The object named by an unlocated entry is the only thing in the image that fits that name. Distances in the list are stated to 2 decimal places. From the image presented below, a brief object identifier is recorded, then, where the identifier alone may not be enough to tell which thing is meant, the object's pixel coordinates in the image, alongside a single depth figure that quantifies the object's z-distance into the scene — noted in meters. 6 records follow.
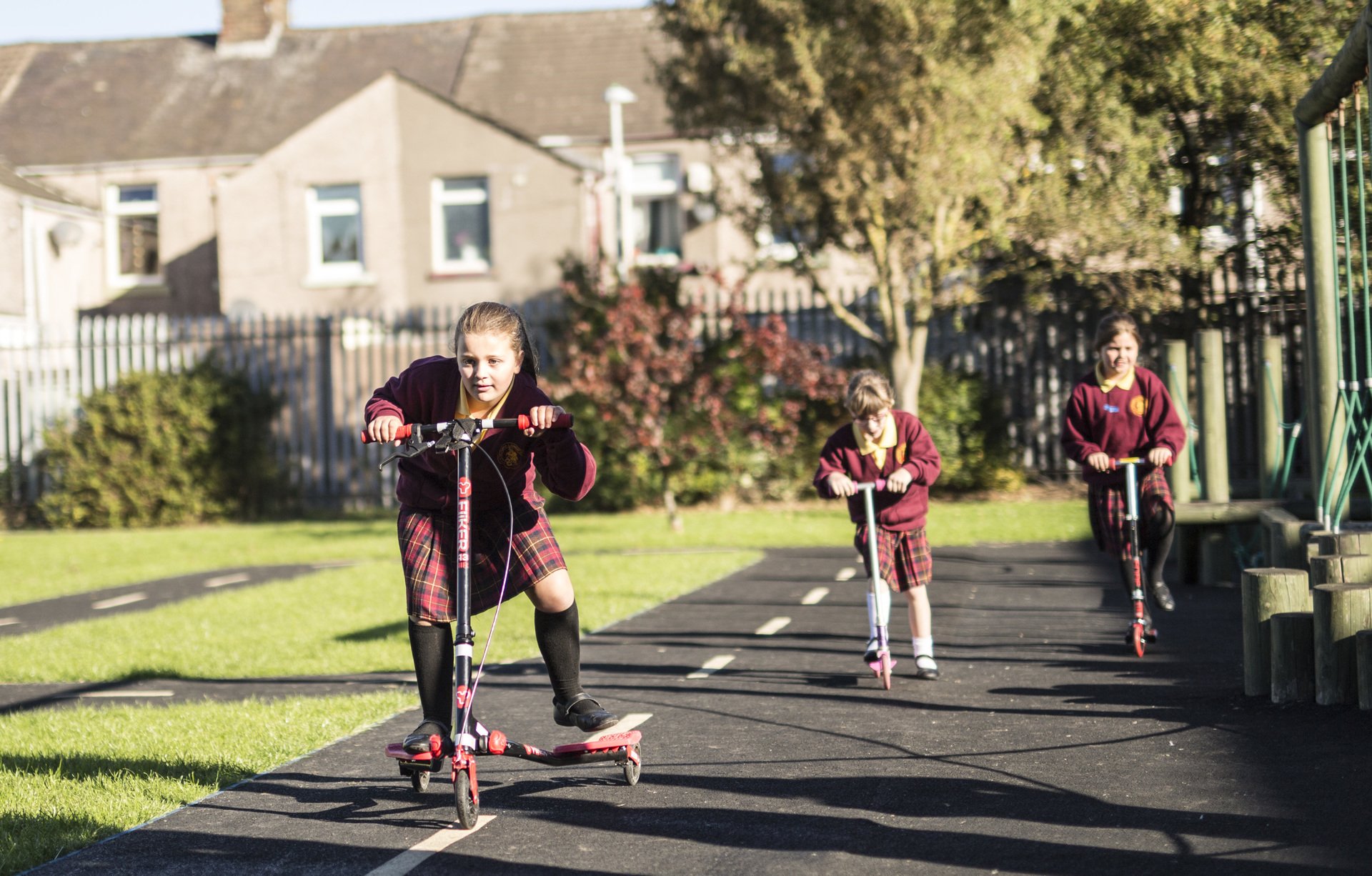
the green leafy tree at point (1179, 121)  16.28
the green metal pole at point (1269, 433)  11.11
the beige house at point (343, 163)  26.50
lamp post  21.83
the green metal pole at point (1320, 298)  8.50
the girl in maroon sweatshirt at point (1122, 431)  8.07
